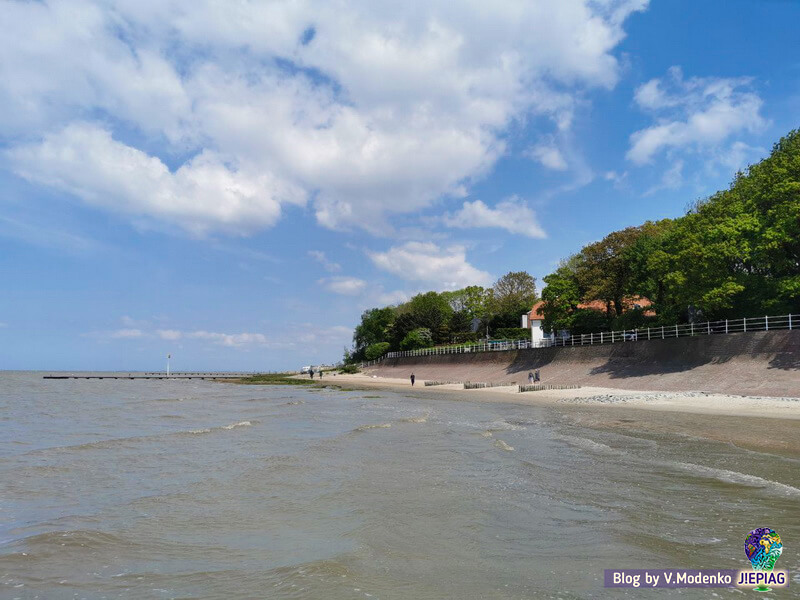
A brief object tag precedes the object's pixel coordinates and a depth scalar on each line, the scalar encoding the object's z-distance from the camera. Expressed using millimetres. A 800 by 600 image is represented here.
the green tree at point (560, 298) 59000
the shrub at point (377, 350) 114312
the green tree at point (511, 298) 95812
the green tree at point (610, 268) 53312
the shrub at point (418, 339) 100575
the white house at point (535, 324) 75688
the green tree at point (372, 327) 126500
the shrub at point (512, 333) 84181
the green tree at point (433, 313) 102750
